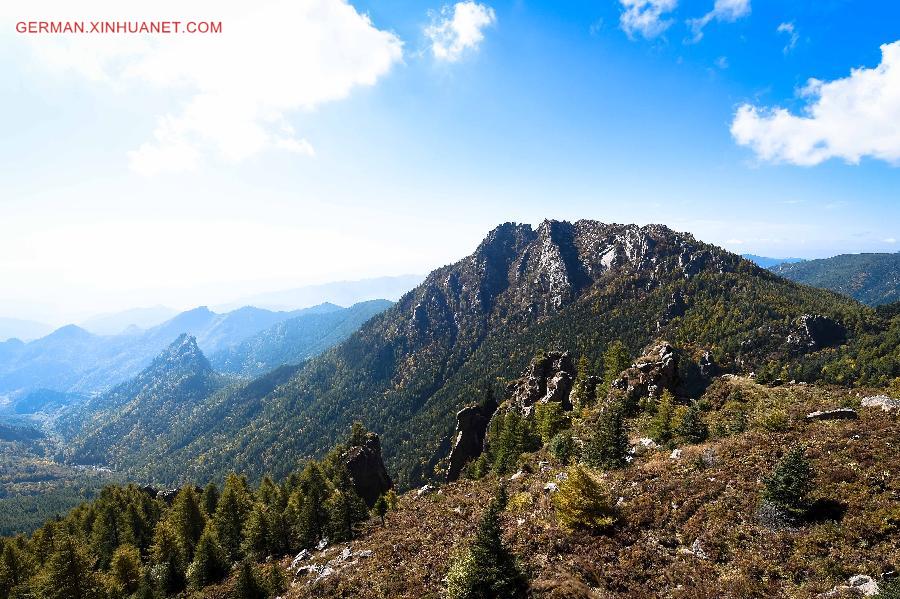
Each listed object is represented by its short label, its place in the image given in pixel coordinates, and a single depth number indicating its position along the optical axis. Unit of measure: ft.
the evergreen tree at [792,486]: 90.63
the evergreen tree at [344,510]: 197.98
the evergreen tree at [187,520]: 234.25
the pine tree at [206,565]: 196.75
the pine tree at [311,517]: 215.72
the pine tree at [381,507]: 212.02
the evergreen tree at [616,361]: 309.85
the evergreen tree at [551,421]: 250.57
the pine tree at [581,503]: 103.60
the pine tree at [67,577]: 177.99
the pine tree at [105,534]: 268.68
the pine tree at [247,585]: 137.08
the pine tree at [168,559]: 205.46
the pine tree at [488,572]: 77.92
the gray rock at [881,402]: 140.48
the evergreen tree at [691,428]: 161.48
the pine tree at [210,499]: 294.25
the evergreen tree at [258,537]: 213.66
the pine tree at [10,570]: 213.05
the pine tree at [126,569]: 208.33
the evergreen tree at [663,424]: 172.96
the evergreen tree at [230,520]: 231.91
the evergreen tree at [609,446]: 155.02
